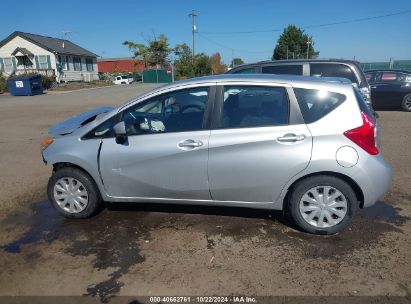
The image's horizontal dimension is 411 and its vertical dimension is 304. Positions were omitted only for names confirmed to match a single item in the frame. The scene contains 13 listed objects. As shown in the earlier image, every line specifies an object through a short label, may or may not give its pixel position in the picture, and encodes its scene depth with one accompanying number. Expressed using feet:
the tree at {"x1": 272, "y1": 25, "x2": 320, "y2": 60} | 249.96
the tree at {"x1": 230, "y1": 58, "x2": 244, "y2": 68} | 353.10
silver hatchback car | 11.55
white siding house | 139.13
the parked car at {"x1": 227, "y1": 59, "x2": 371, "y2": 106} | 25.45
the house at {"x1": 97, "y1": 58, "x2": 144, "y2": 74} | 260.87
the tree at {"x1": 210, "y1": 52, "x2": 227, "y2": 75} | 178.03
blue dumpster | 92.68
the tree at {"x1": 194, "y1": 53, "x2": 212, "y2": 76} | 169.17
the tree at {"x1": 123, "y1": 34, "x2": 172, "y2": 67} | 195.00
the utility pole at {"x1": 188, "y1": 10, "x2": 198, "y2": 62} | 178.48
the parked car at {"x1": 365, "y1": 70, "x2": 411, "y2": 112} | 41.55
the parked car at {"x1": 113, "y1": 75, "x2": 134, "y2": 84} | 173.88
